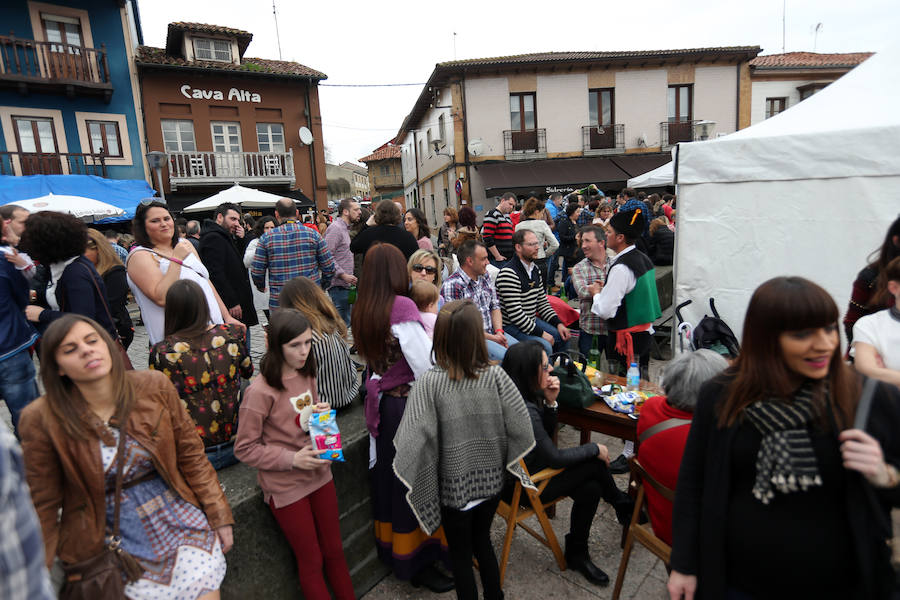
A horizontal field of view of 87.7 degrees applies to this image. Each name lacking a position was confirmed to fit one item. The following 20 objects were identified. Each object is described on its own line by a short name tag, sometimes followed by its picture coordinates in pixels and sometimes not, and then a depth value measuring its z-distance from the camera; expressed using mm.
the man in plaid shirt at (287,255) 4707
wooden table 3023
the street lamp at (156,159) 10677
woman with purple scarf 2604
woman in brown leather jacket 1552
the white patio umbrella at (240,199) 11383
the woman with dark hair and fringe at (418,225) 6559
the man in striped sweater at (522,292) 4551
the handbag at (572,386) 3088
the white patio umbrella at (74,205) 8436
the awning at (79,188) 12422
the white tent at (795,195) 3643
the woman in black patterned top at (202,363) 2258
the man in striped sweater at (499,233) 6844
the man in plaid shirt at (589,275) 4605
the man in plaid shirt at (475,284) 4090
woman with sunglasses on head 3111
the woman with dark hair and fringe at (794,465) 1325
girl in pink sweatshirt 2131
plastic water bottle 3430
